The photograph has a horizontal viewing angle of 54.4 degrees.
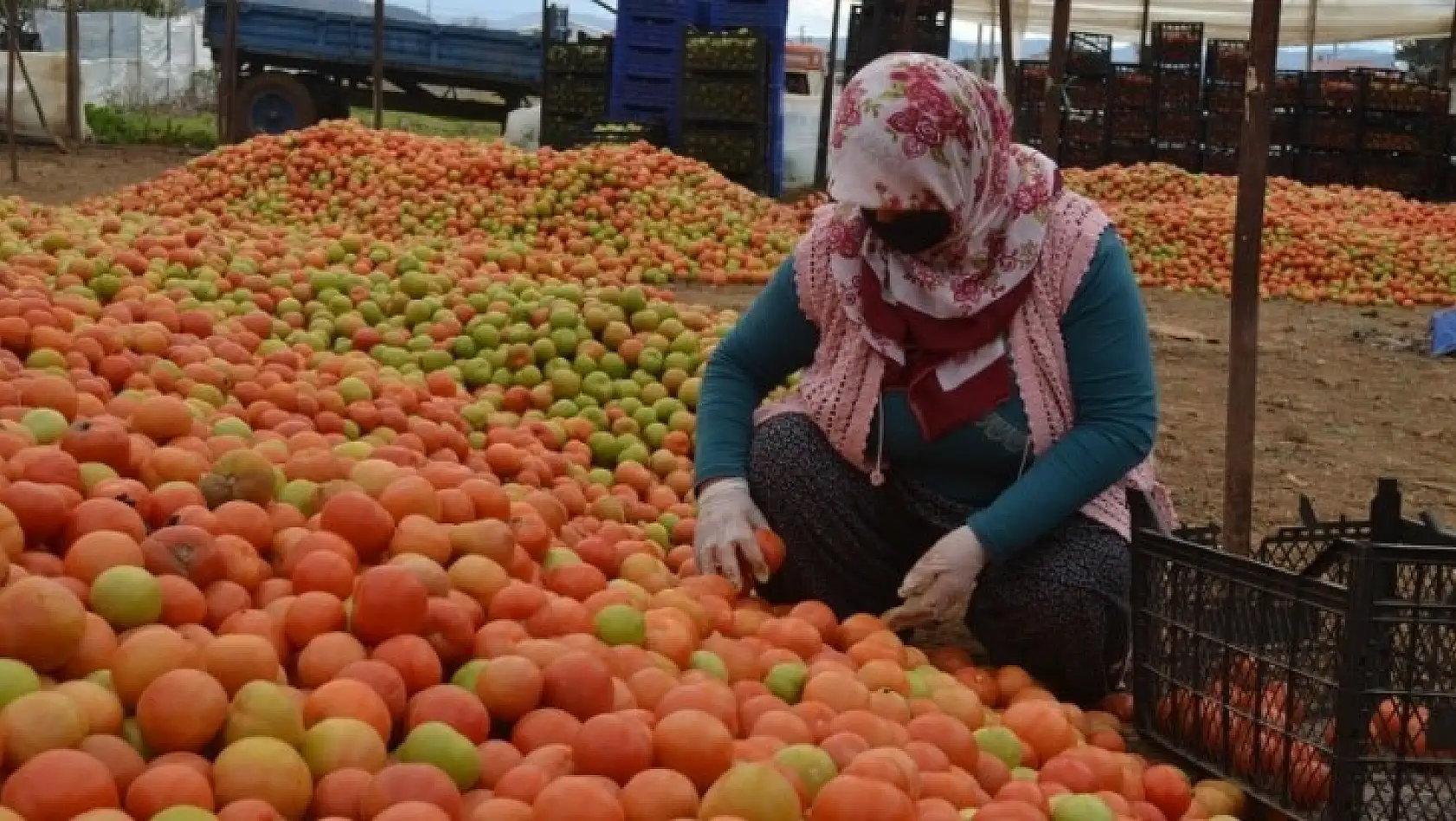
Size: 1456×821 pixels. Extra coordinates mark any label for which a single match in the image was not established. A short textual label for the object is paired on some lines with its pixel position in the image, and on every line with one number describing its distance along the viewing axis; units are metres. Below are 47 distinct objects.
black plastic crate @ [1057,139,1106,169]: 17.19
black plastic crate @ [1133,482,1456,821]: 2.46
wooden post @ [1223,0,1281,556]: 4.05
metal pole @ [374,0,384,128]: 14.98
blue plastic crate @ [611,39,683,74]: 16.00
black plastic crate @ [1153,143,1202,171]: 16.91
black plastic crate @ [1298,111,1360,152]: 16.56
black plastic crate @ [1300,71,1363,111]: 16.41
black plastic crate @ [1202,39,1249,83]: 16.55
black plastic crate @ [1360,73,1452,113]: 16.30
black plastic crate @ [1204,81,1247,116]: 16.64
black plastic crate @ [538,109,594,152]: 16.02
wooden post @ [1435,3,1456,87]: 18.02
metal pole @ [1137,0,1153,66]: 18.06
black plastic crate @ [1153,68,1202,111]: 16.86
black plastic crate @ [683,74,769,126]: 15.45
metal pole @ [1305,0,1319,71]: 20.86
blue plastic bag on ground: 9.09
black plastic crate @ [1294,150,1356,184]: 16.67
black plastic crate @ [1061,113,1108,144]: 17.23
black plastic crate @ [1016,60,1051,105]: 17.62
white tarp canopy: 23.28
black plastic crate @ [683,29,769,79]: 15.29
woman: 3.09
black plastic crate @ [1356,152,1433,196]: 16.50
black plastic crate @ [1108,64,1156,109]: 17.06
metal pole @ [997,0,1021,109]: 10.38
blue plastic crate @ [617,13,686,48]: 16.00
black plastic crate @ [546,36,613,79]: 16.61
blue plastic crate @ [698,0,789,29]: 15.96
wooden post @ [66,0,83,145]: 16.74
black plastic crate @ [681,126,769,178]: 15.60
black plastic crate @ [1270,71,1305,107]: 16.67
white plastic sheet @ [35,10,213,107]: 31.19
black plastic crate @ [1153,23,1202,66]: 16.91
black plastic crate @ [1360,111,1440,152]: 16.45
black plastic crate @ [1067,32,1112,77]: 16.97
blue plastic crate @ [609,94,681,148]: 15.94
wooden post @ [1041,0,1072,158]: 7.86
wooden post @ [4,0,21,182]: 14.57
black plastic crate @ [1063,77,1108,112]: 17.11
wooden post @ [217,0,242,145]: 16.00
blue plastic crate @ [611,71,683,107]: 16.00
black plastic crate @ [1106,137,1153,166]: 17.12
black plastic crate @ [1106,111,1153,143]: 17.09
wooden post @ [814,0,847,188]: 17.59
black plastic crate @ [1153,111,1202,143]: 16.92
